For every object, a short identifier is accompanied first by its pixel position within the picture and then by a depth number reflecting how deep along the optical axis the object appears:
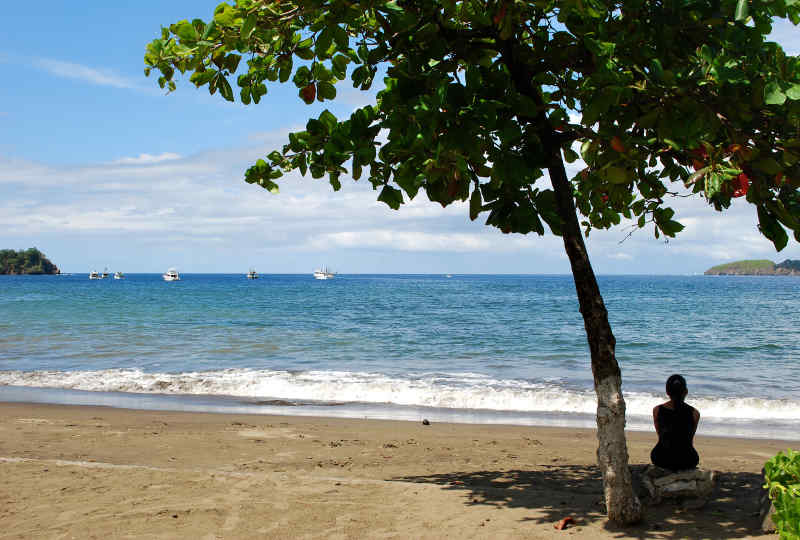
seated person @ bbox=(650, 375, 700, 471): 5.81
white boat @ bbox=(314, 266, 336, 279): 180.06
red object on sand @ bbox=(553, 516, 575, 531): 5.08
